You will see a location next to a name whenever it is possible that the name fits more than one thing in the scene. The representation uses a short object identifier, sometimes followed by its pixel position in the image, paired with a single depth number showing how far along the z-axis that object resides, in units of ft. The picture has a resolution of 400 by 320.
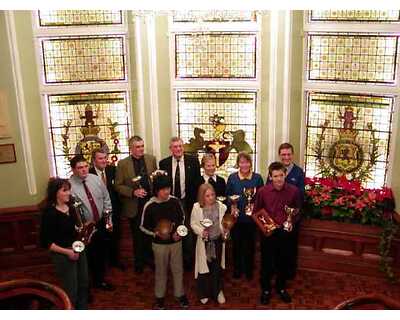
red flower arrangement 17.52
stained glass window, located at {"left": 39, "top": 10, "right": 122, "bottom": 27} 18.30
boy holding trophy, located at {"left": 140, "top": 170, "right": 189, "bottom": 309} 14.74
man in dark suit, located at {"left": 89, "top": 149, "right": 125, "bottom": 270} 16.69
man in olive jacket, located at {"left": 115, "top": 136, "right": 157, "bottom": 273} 16.97
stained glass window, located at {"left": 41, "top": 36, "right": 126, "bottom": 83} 18.65
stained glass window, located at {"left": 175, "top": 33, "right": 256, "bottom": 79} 18.62
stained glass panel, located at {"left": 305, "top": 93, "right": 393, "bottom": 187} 18.03
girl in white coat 15.09
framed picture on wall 18.28
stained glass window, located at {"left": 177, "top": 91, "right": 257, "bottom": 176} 19.30
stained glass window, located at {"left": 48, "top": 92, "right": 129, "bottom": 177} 19.25
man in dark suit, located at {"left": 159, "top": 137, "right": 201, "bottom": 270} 17.19
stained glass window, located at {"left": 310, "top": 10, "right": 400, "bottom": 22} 16.85
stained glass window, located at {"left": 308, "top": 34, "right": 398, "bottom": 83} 17.34
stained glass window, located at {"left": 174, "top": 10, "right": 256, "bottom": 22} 16.02
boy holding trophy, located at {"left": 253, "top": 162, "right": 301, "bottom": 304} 15.49
